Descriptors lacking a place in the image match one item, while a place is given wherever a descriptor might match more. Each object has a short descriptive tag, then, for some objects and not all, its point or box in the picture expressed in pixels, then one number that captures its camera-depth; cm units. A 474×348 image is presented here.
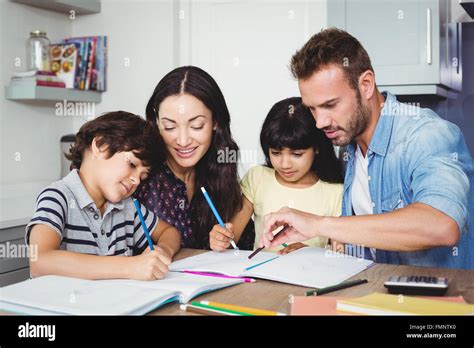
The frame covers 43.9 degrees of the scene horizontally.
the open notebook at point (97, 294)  91
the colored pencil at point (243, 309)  91
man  142
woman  180
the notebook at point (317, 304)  92
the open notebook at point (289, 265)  116
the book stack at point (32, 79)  284
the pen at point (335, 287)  104
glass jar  295
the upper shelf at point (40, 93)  282
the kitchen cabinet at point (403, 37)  247
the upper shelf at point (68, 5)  297
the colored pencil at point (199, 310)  92
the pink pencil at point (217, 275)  117
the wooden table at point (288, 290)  100
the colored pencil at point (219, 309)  90
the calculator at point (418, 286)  101
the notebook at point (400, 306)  89
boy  130
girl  190
